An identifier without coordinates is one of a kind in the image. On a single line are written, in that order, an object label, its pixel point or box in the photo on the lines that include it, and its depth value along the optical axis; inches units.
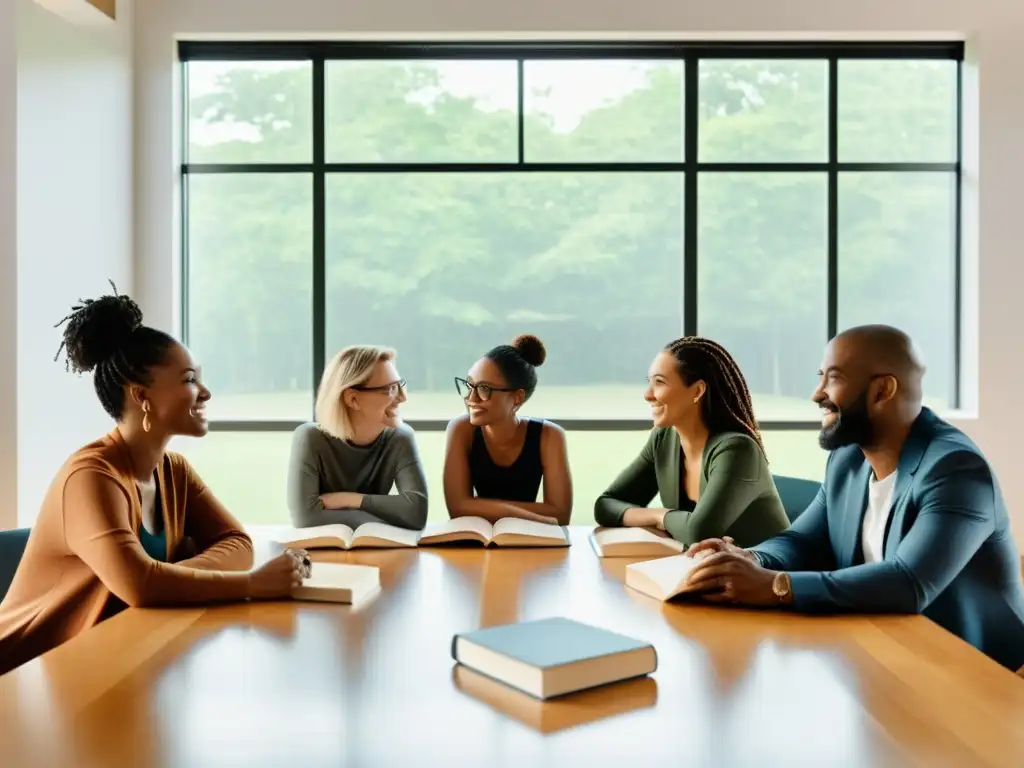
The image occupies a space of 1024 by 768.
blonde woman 124.3
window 232.2
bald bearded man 78.2
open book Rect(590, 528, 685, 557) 103.4
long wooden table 51.3
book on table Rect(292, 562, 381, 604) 82.4
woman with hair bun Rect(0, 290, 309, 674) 81.7
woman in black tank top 129.2
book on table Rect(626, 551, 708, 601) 82.5
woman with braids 109.4
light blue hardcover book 58.5
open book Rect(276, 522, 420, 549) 105.9
